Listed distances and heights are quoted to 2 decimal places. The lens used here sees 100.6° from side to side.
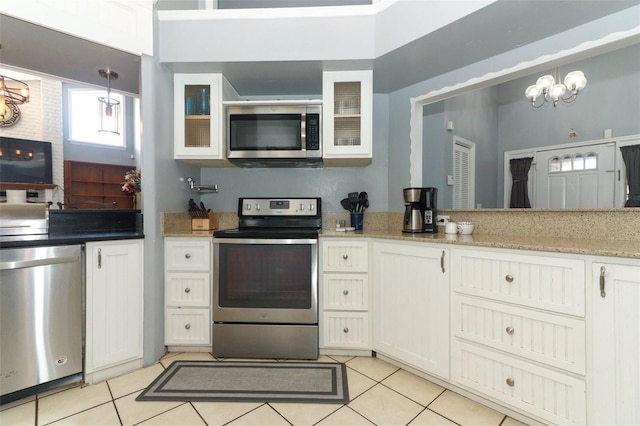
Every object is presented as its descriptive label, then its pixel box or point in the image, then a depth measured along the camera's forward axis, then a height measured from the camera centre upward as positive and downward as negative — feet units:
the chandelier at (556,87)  7.39 +3.70
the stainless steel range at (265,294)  6.41 -2.06
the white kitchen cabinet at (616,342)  3.51 -1.80
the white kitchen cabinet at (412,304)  5.31 -2.05
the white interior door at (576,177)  7.48 +1.03
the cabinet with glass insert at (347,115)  7.01 +2.54
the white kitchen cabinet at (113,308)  5.45 -2.10
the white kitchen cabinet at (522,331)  3.93 -2.01
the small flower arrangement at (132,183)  7.67 +0.81
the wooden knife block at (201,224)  7.78 -0.41
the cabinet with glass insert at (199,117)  7.19 +2.55
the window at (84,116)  17.11 +6.27
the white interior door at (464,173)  10.12 +1.46
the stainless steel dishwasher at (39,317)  4.72 -1.99
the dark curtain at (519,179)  8.96 +1.09
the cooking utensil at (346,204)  8.14 +0.18
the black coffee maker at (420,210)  6.59 -0.01
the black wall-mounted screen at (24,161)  13.99 +2.68
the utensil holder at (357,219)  7.98 -0.28
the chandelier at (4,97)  7.23 +3.47
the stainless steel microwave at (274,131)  7.11 +2.15
